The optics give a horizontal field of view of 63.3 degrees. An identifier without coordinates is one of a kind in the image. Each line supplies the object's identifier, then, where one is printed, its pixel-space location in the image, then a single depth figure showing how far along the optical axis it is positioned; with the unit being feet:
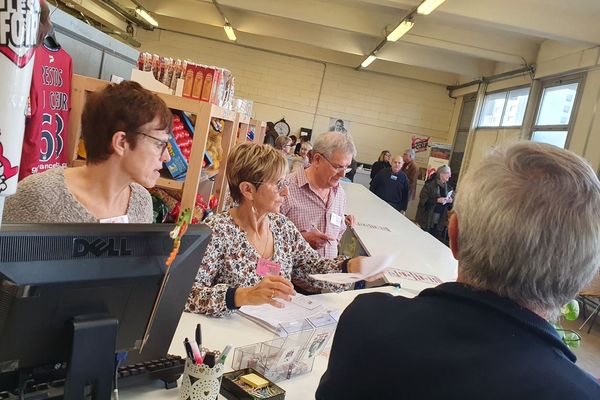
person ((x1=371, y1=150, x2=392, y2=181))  32.24
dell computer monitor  2.69
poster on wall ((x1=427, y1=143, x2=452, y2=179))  40.27
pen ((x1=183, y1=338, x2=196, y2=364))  3.82
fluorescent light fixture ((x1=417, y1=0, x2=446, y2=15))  20.78
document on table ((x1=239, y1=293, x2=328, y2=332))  6.09
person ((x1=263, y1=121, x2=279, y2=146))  31.14
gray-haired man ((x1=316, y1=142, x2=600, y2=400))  2.76
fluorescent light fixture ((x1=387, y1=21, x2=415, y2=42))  24.70
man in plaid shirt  10.07
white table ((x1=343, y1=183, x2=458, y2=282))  10.57
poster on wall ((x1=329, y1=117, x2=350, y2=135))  42.55
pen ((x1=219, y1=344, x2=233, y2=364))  3.75
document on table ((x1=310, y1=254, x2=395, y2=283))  6.77
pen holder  3.78
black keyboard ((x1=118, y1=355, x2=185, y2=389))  4.06
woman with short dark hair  5.82
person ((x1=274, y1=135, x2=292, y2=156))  28.81
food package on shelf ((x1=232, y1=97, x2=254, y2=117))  13.50
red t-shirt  8.79
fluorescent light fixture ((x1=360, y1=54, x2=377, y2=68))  35.45
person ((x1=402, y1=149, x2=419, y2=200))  32.32
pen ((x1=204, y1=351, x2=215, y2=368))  3.80
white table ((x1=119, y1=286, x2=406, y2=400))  4.24
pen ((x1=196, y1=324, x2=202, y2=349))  4.03
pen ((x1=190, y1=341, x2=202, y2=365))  3.81
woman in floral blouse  5.90
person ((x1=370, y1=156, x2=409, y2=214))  28.04
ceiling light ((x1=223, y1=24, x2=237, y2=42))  34.94
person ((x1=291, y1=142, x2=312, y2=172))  27.88
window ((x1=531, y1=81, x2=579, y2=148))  25.12
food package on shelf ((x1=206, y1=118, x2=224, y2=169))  11.20
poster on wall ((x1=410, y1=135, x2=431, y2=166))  42.52
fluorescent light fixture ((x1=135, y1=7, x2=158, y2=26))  33.49
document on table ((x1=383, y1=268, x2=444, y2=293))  8.77
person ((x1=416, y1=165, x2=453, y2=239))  29.39
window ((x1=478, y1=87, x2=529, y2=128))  30.77
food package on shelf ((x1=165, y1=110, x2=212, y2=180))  9.16
